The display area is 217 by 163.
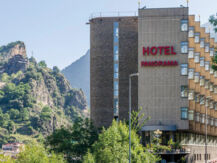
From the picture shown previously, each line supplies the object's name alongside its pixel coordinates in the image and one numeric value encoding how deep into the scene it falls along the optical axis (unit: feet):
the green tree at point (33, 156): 211.41
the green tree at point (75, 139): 321.32
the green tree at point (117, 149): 200.85
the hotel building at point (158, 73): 297.33
